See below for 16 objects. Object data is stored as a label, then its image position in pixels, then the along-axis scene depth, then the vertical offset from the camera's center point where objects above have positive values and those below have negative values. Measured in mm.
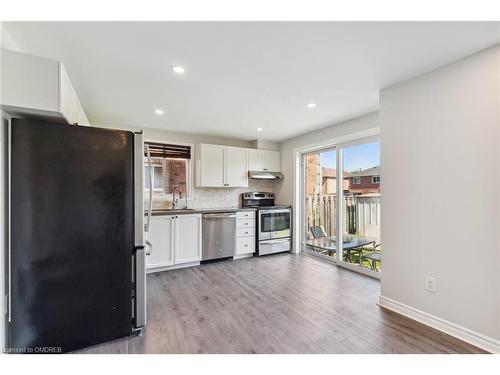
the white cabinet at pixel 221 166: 4227 +461
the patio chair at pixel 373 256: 3332 -998
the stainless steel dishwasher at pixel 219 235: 3867 -787
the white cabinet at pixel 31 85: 1443 +695
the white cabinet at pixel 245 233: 4203 -804
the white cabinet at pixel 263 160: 4730 +625
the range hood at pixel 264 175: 4668 +301
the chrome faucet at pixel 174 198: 4198 -120
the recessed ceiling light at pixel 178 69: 2024 +1097
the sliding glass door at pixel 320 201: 4090 -226
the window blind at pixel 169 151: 4082 +730
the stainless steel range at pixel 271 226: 4395 -729
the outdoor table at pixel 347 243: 3594 -918
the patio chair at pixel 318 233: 4320 -840
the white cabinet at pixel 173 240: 3475 -796
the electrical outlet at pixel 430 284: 2027 -858
